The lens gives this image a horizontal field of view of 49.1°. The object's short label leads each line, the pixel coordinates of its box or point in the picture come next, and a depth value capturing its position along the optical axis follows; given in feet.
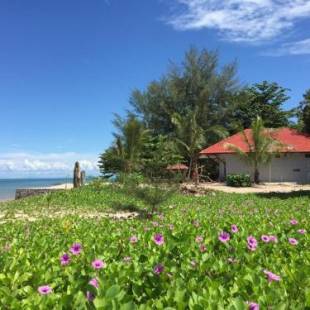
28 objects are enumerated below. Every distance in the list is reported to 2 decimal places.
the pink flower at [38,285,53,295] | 5.49
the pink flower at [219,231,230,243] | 8.30
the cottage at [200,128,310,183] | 73.65
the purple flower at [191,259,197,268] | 7.15
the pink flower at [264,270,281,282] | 6.07
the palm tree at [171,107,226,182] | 71.40
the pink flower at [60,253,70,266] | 7.21
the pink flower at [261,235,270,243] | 8.94
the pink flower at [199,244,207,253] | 8.47
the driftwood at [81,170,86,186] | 67.28
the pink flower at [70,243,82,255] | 7.53
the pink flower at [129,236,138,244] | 8.91
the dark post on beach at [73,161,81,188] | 64.76
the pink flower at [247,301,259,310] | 4.89
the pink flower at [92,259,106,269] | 6.49
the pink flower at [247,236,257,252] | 8.04
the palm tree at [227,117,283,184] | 69.12
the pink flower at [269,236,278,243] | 9.00
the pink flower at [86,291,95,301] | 5.35
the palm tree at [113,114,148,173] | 68.45
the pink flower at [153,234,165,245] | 8.29
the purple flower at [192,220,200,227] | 12.33
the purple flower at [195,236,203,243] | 9.23
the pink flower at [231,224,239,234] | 9.77
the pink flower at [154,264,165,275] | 6.59
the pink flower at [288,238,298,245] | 8.63
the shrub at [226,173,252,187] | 67.16
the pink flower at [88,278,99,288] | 5.59
